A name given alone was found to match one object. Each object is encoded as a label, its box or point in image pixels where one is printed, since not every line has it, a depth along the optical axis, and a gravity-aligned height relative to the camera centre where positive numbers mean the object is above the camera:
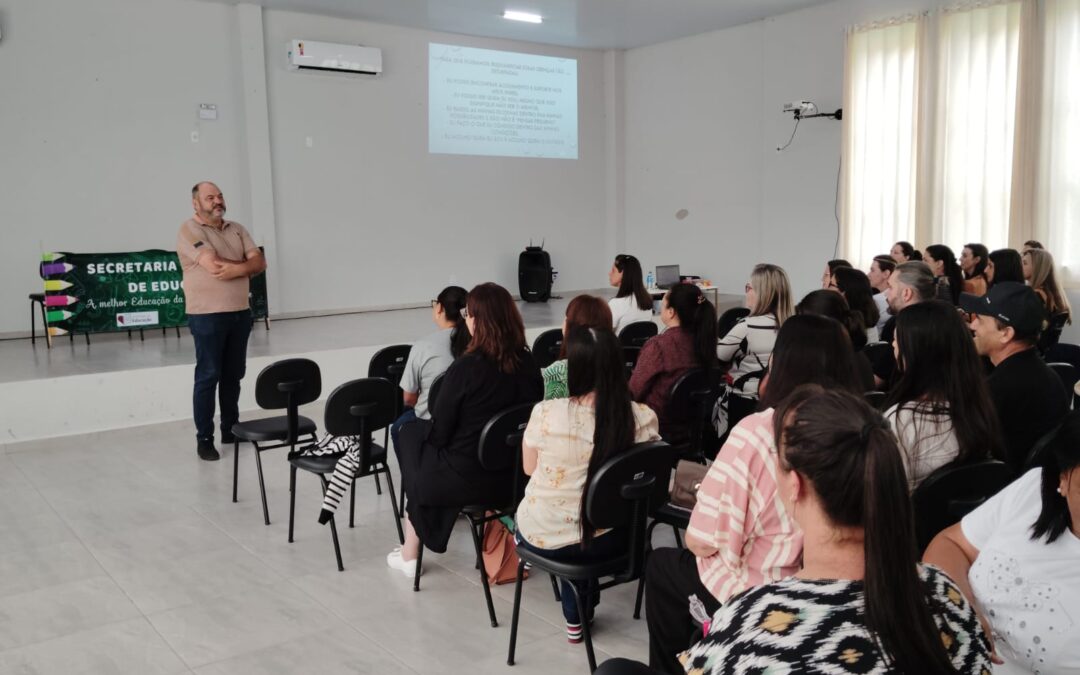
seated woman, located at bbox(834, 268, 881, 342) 4.45 -0.33
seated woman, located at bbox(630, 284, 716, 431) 3.63 -0.50
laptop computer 8.91 -0.45
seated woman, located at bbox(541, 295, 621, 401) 3.41 -0.32
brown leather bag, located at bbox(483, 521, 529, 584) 3.19 -1.20
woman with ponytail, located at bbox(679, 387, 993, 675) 1.05 -0.47
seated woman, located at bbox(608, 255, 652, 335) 5.37 -0.41
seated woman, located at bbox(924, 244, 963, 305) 5.51 -0.26
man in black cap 2.52 -0.44
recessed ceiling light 9.31 +2.45
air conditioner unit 9.05 +1.99
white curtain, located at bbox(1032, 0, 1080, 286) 7.02 +0.69
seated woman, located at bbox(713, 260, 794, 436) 4.12 -0.54
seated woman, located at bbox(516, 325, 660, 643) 2.39 -0.59
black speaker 10.66 -0.50
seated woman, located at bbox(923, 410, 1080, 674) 1.46 -0.61
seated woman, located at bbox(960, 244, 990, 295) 5.84 -0.29
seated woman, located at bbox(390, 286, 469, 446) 3.49 -0.49
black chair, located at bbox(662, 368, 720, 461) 3.53 -0.76
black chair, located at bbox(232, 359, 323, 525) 3.58 -0.69
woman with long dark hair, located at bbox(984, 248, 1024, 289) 5.45 -0.25
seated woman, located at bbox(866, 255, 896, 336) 5.66 -0.29
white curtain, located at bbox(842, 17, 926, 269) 8.19 +0.93
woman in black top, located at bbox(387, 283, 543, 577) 2.87 -0.61
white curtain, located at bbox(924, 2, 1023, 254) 7.44 +0.94
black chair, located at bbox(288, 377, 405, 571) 3.18 -0.69
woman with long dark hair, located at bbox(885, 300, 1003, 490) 2.14 -0.44
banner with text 7.32 -0.43
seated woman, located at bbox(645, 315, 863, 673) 1.81 -0.61
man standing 4.79 -0.30
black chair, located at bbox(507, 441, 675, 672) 2.29 -0.76
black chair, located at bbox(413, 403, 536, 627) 2.80 -0.72
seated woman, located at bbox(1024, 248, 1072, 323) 5.37 -0.33
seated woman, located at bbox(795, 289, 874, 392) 3.66 -0.35
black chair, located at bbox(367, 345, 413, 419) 4.07 -0.61
